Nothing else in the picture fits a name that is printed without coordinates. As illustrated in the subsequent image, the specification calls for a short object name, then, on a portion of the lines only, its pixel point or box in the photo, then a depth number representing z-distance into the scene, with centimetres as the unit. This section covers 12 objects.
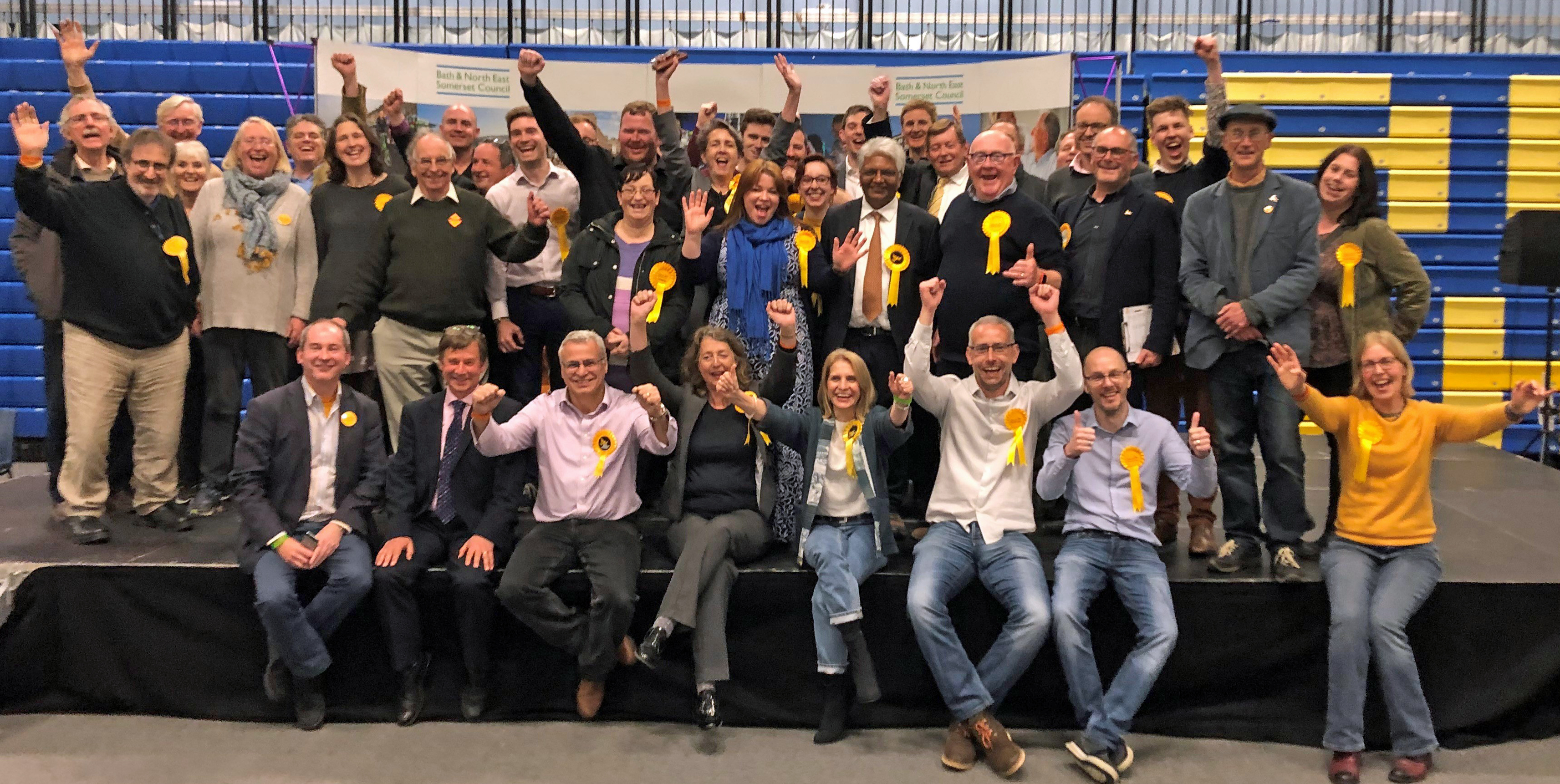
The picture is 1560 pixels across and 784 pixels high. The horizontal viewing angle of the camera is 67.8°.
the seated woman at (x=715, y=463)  356
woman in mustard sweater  328
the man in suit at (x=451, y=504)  359
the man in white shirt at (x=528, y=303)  446
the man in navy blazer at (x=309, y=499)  349
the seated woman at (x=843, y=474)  353
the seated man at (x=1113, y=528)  329
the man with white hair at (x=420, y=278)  413
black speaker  591
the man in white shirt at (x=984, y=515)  333
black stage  355
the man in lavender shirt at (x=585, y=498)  351
